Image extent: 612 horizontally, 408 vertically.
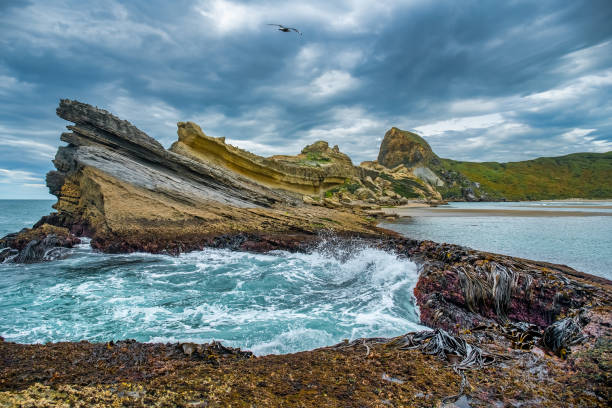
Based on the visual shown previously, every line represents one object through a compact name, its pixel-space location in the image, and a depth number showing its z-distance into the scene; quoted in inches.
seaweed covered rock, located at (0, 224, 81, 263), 422.0
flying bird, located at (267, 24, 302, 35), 264.4
